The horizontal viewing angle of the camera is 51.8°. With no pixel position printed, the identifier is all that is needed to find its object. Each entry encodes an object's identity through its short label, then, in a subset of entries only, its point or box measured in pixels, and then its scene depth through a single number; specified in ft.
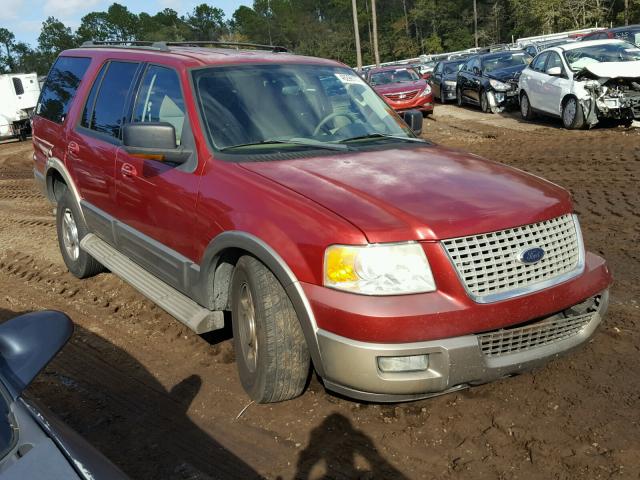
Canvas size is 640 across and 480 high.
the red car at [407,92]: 58.90
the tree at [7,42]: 356.59
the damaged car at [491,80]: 57.62
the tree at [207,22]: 382.83
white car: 40.66
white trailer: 77.71
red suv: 9.80
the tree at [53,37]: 340.18
